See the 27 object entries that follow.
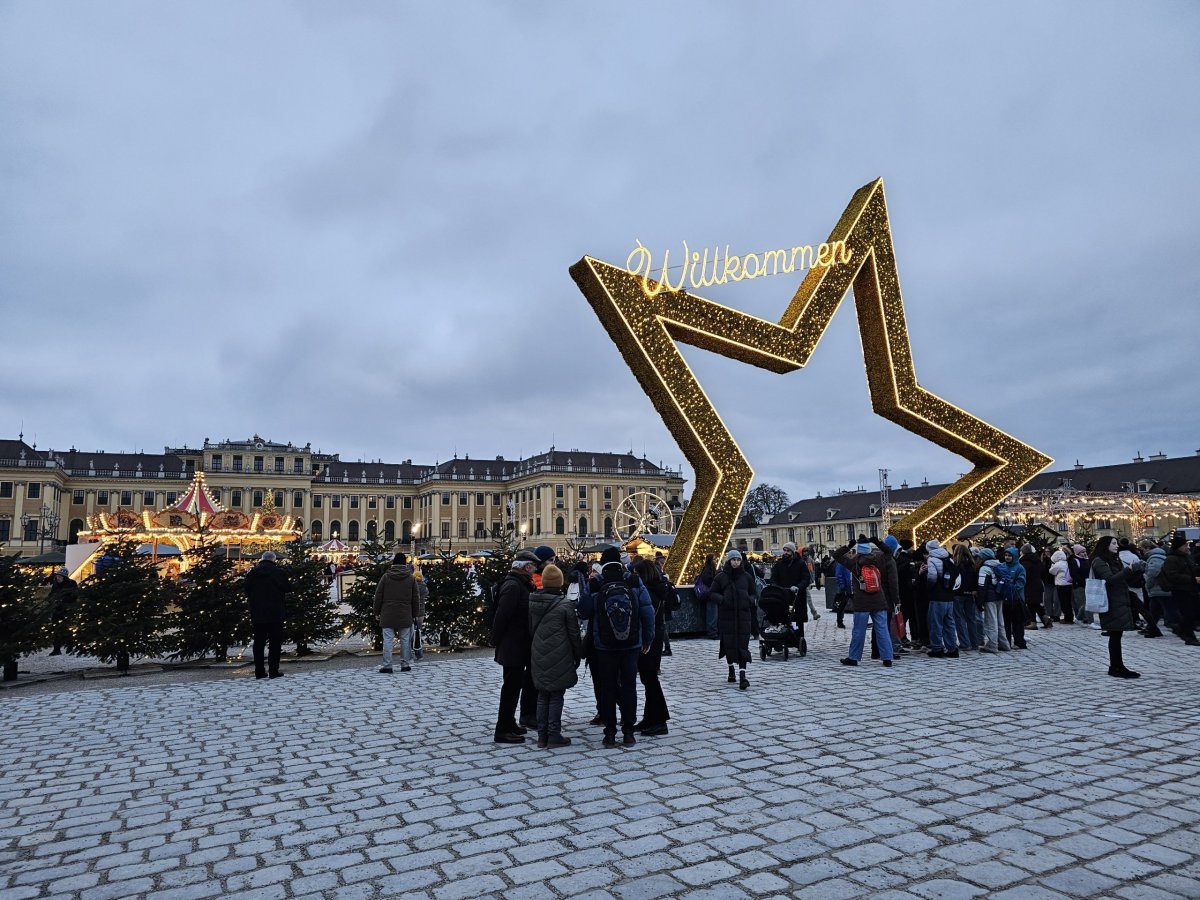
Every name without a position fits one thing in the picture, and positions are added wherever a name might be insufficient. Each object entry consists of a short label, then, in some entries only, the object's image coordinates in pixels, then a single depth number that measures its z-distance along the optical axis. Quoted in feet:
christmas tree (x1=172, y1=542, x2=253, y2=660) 38.65
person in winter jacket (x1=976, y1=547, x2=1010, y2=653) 36.68
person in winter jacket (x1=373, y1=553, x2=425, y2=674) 35.42
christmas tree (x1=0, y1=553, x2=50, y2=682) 34.27
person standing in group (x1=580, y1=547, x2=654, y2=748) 20.83
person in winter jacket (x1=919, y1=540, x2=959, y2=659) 36.11
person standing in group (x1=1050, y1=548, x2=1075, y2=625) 52.39
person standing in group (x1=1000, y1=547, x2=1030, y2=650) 38.60
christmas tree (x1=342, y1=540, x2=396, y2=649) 42.11
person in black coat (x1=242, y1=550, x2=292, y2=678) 34.35
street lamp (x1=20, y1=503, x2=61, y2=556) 255.17
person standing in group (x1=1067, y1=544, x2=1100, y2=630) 52.90
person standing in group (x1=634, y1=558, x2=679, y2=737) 21.83
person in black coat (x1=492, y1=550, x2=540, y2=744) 21.52
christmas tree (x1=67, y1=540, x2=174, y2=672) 36.45
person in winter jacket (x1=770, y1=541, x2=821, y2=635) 36.27
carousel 77.00
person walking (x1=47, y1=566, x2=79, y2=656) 37.68
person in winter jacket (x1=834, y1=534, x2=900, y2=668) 34.19
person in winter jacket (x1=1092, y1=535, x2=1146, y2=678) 28.22
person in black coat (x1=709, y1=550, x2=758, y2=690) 28.27
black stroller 36.14
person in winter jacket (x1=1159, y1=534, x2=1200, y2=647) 38.60
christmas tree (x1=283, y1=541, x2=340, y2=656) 41.75
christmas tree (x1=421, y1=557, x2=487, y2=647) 43.70
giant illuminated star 41.98
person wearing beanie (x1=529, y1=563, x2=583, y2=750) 20.84
